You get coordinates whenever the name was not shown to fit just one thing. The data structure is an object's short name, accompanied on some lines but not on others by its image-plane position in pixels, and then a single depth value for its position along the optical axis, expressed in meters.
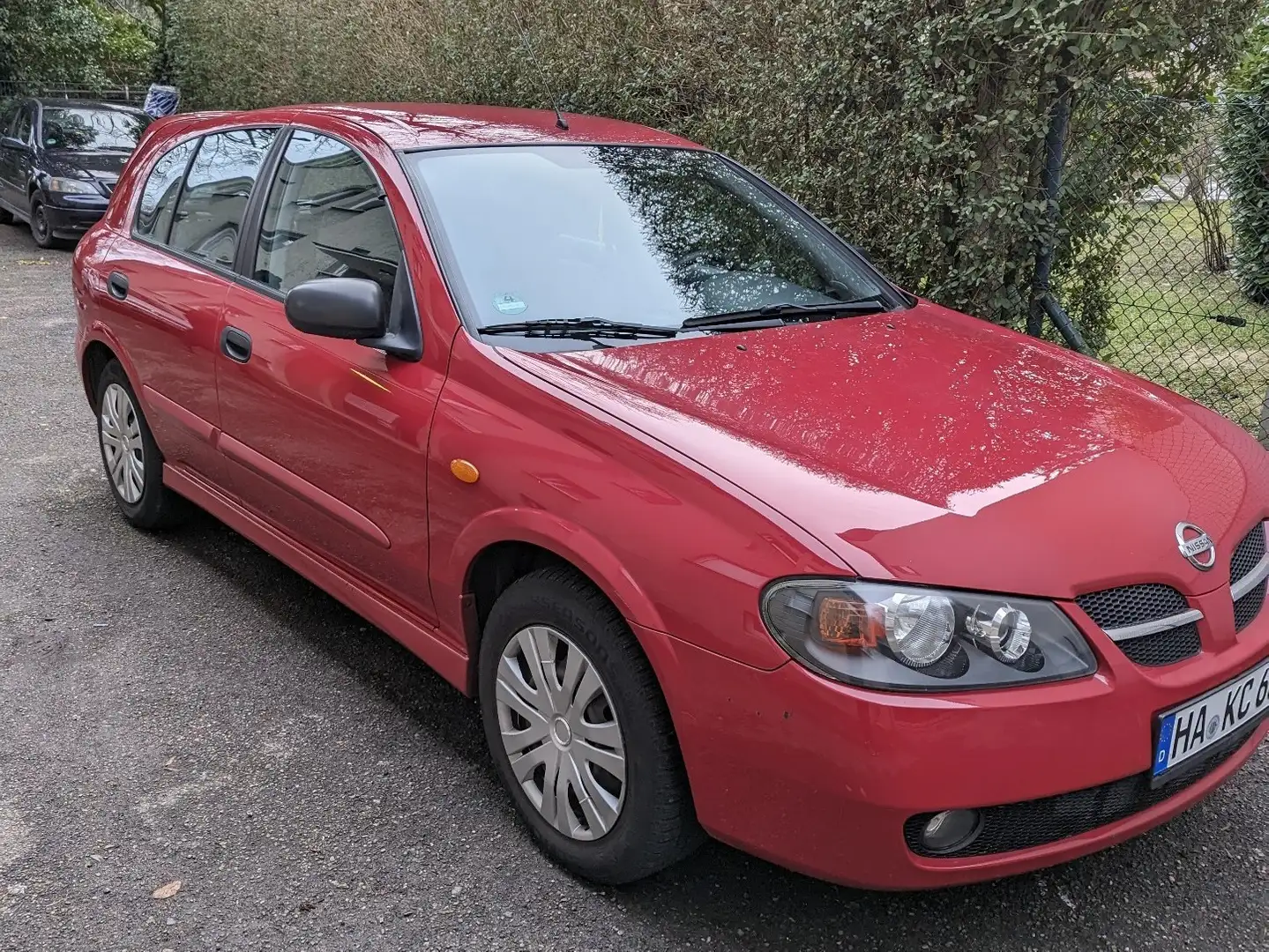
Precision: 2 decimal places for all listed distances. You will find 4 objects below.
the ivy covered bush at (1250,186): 7.62
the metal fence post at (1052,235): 4.57
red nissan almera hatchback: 1.94
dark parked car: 11.65
